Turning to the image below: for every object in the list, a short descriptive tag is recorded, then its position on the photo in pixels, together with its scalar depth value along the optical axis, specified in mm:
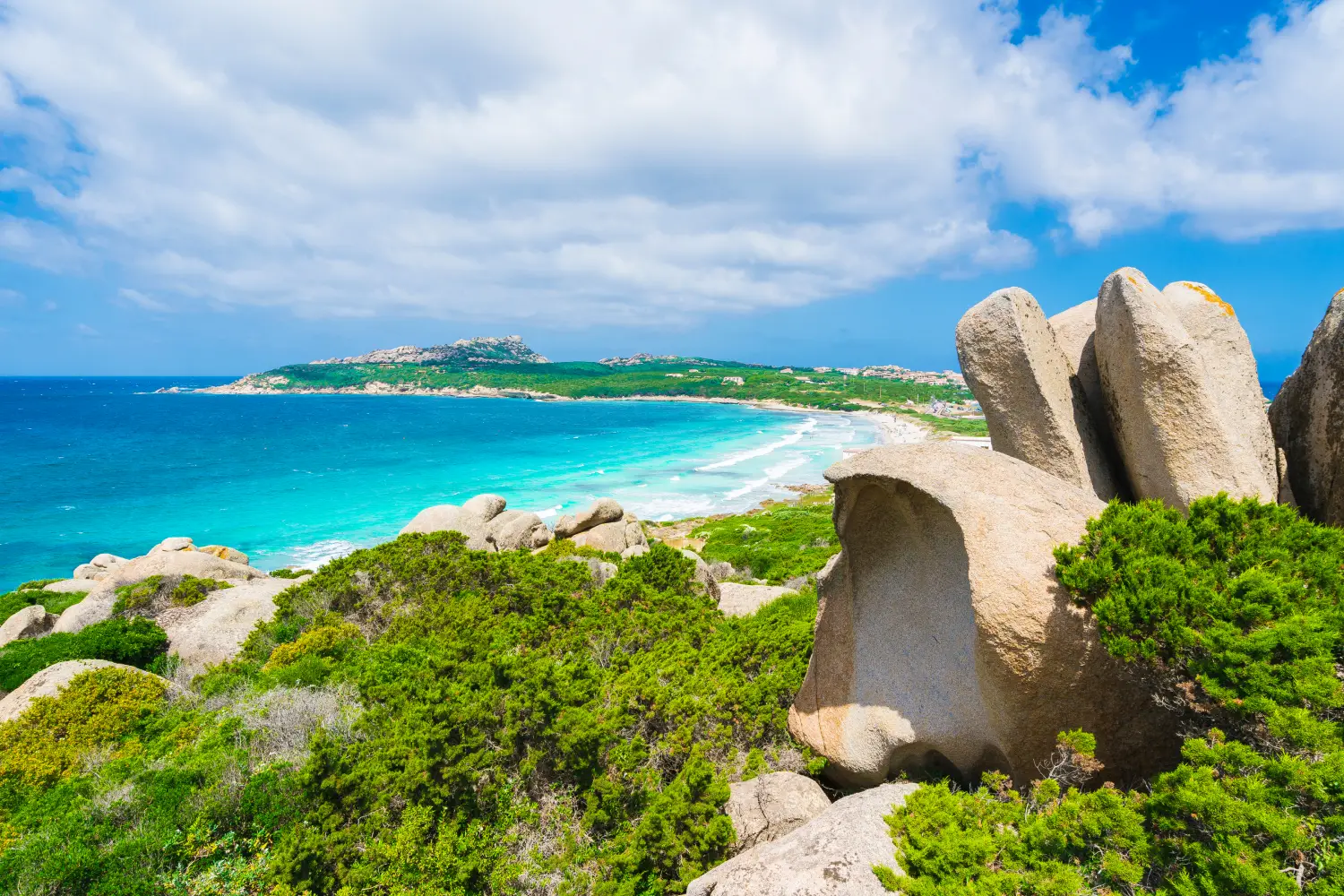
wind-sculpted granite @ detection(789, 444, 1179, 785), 5930
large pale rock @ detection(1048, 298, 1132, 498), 8557
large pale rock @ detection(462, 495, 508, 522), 26344
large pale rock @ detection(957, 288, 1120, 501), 7945
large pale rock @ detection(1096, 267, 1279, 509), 6789
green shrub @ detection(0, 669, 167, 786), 8516
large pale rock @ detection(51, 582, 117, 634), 16050
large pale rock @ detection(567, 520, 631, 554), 25844
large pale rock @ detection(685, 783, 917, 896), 5215
